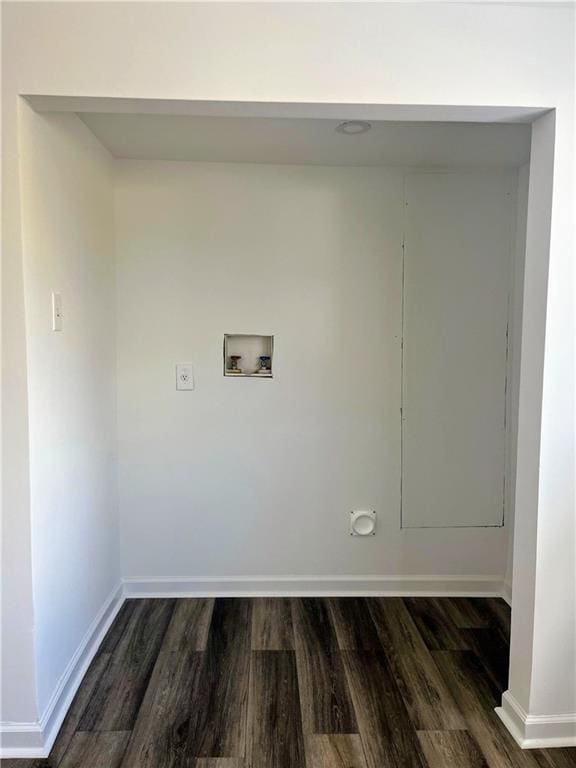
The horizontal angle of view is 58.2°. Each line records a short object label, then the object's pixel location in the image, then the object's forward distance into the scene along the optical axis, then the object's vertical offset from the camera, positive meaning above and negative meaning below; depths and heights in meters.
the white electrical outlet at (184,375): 2.63 -0.15
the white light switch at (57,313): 1.83 +0.11
